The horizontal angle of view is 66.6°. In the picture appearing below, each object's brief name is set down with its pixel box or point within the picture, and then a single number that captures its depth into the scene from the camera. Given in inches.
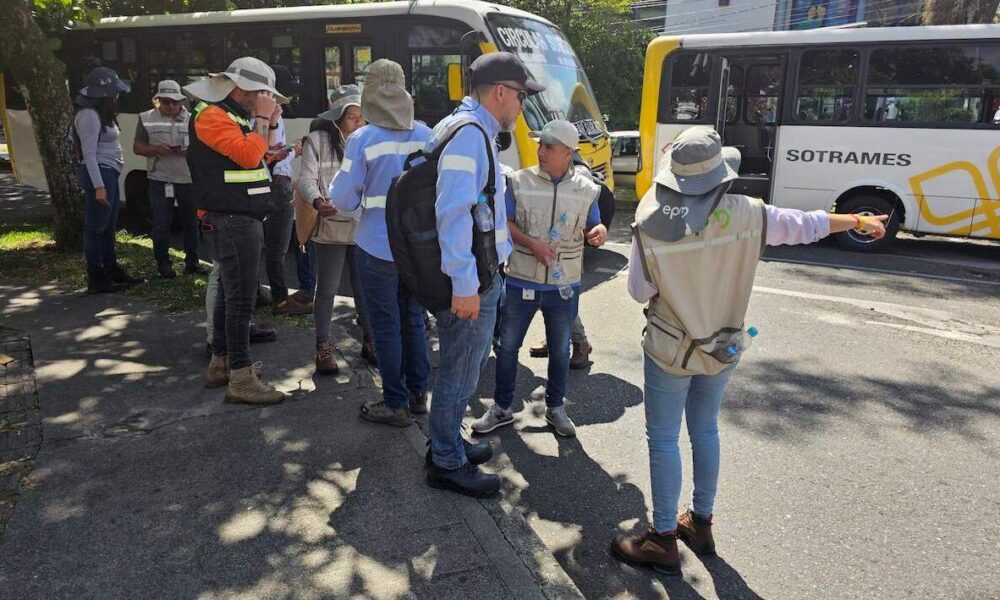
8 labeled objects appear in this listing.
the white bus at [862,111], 368.8
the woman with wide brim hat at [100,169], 254.8
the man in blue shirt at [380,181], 151.2
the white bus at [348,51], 338.0
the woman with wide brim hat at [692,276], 108.8
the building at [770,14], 1574.8
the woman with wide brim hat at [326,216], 191.9
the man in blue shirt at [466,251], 117.3
